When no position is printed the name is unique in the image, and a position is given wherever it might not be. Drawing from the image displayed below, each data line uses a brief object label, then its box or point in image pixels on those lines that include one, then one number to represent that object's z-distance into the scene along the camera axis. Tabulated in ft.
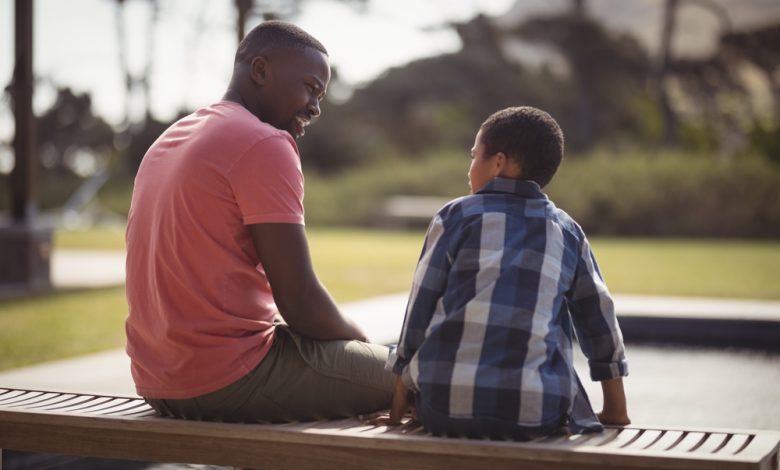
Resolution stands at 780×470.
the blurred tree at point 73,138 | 93.35
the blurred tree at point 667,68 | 85.87
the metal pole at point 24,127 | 29.07
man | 6.92
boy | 6.57
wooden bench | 6.11
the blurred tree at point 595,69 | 92.68
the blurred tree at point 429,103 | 99.09
